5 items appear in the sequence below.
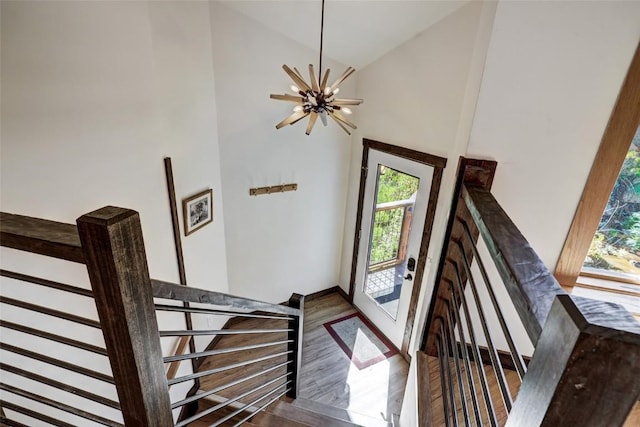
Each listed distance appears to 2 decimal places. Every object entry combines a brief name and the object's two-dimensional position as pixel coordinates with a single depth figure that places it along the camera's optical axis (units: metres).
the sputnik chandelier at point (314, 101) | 2.15
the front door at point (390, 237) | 2.99
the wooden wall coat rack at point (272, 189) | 3.22
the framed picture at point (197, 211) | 2.55
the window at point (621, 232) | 1.56
